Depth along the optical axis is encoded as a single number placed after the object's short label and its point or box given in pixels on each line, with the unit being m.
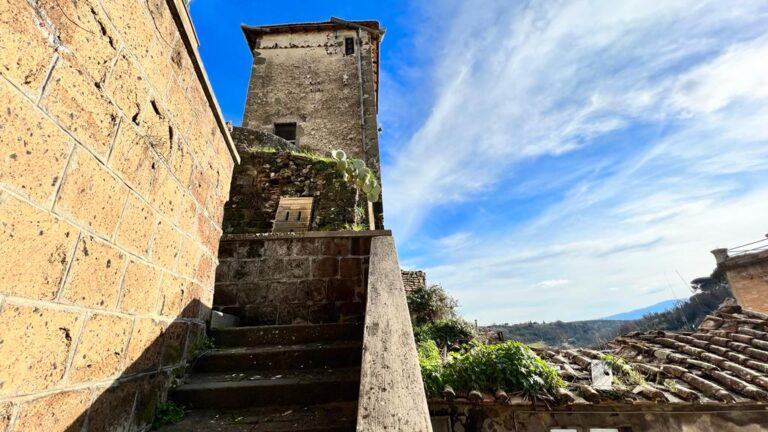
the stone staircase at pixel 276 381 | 1.86
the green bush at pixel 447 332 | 9.55
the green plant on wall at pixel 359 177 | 7.05
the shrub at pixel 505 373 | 4.03
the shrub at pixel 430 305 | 10.66
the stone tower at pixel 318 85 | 10.85
